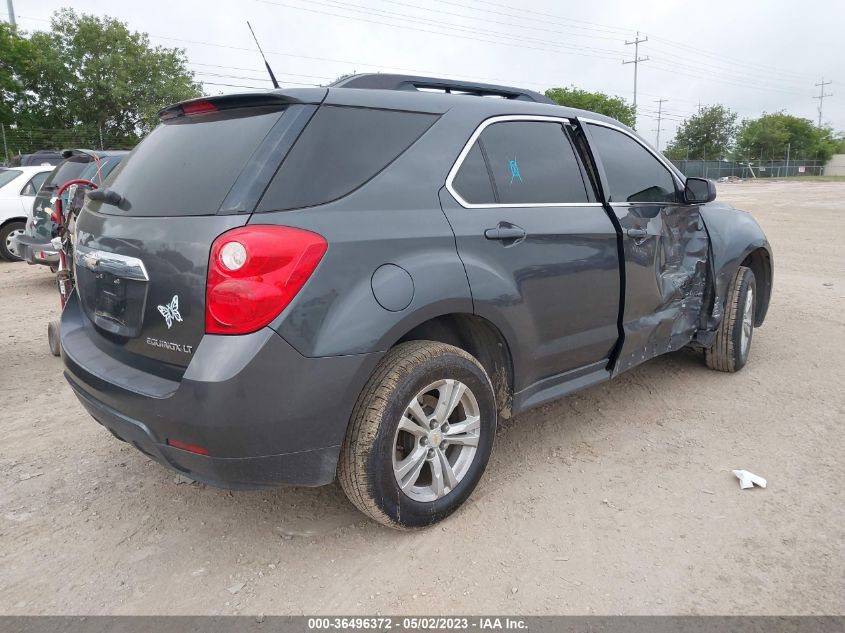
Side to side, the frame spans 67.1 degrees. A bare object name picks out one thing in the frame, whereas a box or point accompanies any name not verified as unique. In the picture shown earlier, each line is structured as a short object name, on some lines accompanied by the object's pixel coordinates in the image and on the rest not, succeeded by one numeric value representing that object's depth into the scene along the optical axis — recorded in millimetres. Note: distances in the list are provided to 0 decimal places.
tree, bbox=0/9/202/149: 34062
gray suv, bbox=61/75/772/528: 2176
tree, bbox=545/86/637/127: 65438
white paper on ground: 3049
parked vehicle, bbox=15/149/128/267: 7578
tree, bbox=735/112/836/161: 78469
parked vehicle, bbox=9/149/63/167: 17750
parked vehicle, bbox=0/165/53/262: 10453
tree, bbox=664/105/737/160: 79938
